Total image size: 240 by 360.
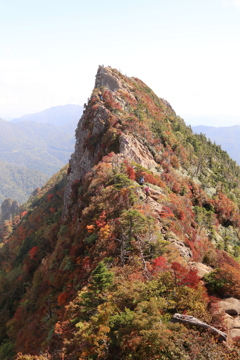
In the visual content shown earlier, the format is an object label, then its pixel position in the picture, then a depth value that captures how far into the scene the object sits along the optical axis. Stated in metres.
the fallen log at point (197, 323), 10.80
